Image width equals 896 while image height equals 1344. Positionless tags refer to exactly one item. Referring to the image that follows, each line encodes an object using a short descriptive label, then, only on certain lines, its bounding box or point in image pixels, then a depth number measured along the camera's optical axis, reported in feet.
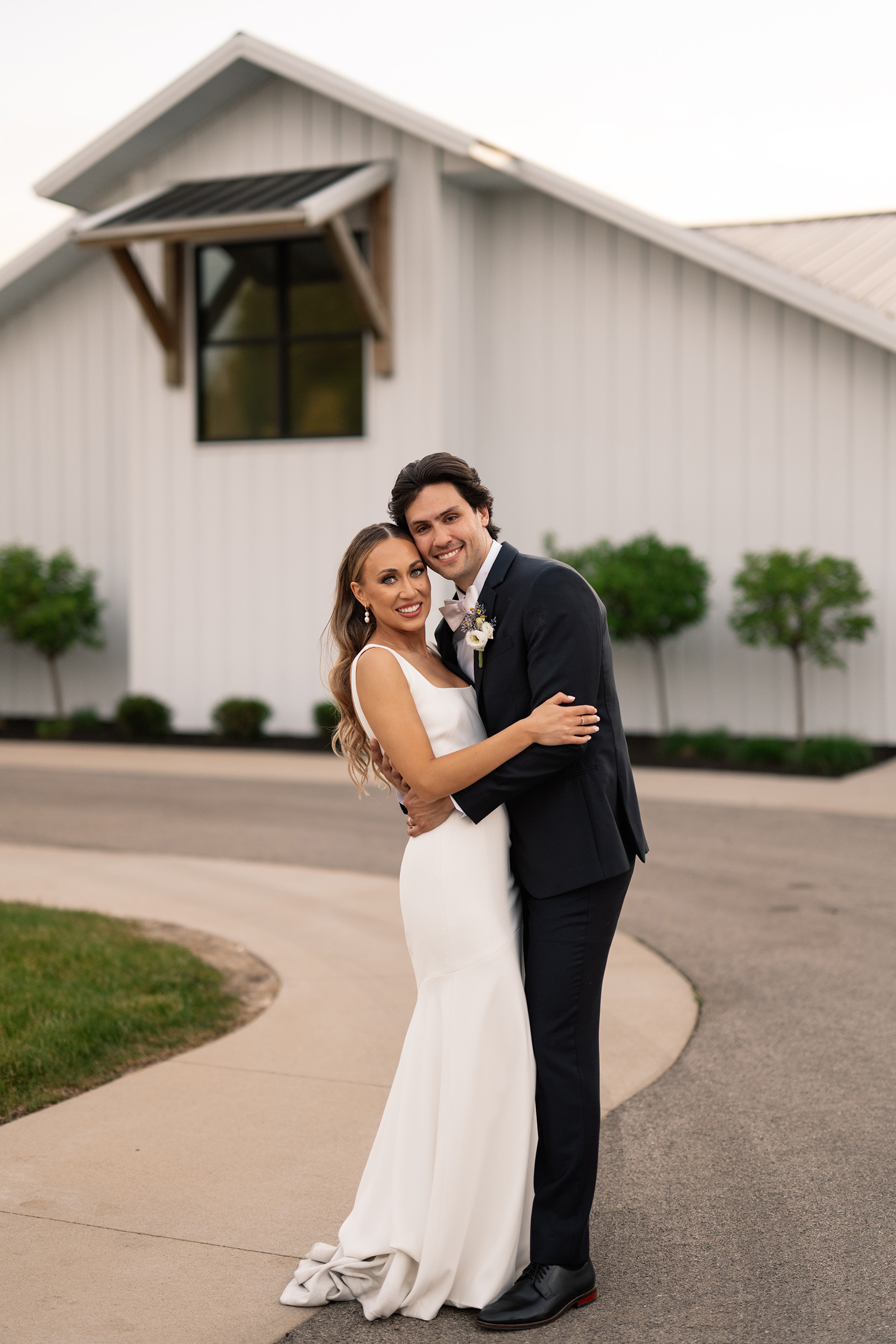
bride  10.39
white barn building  46.09
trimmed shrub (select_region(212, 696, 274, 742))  49.16
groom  10.45
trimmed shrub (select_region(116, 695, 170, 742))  50.39
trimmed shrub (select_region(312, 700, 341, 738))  47.80
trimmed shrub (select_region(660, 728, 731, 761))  44.57
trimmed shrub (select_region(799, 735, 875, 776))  41.73
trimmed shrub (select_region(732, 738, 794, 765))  42.91
